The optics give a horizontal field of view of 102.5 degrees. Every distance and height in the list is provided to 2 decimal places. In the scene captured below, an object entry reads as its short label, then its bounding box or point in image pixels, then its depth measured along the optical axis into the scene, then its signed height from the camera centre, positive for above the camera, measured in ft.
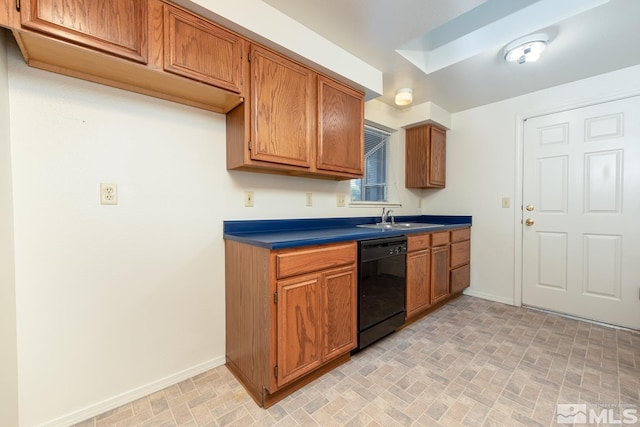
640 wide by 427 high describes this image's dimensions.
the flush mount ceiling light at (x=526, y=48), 5.89 +3.80
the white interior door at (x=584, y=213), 7.32 -0.15
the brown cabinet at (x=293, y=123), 5.18 +1.95
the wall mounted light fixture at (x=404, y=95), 8.38 +3.70
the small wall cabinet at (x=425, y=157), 10.04 +2.08
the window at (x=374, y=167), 9.75 +1.66
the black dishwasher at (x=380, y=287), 5.91 -1.96
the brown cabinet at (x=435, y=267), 7.43 -1.95
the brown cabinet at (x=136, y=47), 3.37 +2.42
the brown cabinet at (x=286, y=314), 4.46 -2.03
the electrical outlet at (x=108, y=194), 4.40 +0.26
